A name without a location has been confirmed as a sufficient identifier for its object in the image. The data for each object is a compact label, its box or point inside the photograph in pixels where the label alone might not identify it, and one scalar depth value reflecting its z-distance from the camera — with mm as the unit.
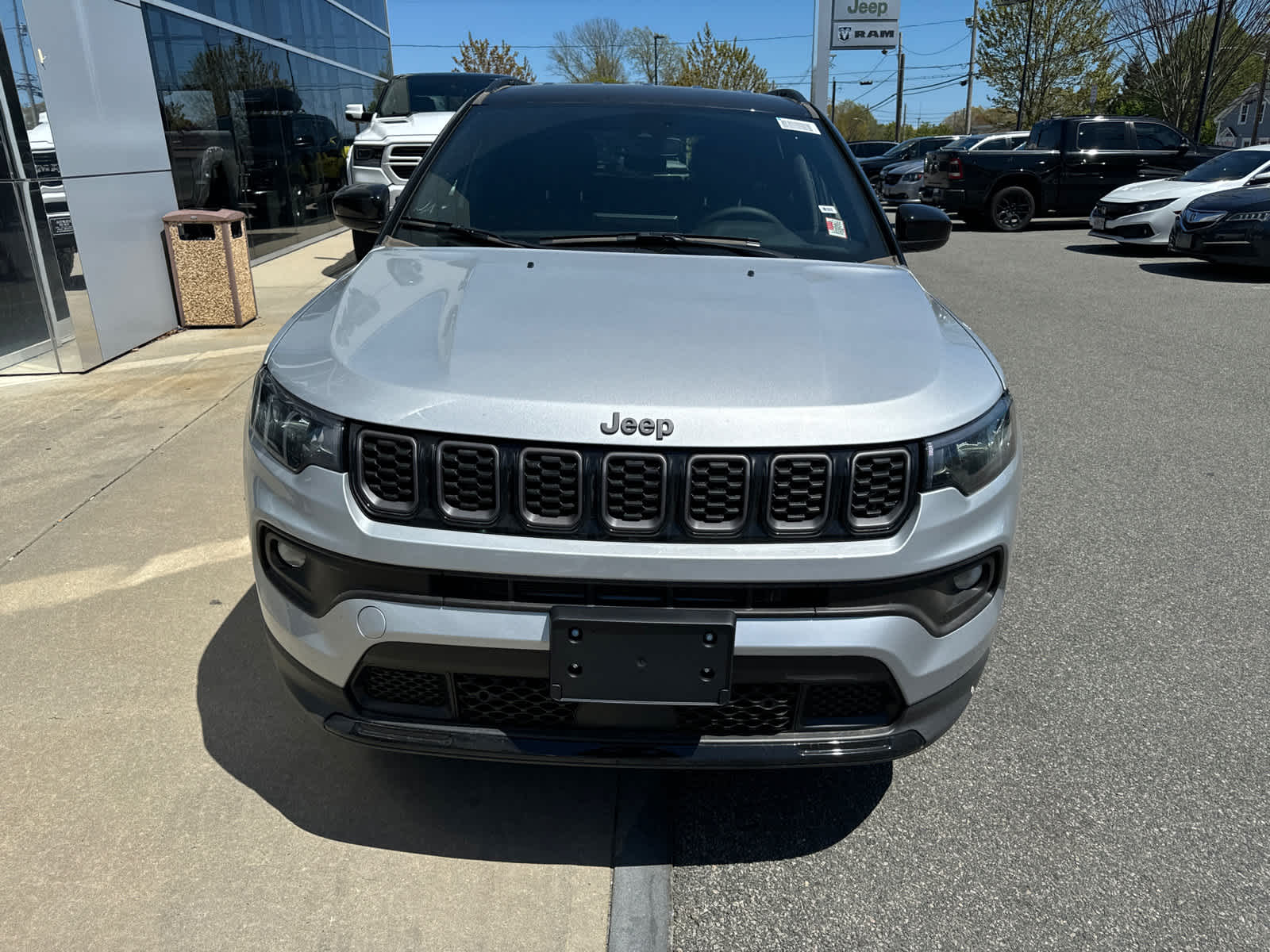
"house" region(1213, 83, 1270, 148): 55603
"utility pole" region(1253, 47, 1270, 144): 35188
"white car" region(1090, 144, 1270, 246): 13367
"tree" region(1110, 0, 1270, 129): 34781
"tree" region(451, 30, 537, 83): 39656
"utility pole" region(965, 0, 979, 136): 45594
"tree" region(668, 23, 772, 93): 50438
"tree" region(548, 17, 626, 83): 56281
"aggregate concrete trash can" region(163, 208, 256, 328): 8000
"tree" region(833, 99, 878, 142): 88188
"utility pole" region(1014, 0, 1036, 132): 38203
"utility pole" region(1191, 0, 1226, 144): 26719
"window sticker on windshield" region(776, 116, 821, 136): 3553
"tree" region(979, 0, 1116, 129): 42562
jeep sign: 34625
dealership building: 6379
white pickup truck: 10531
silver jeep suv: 1880
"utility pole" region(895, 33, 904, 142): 51375
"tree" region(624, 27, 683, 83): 60388
